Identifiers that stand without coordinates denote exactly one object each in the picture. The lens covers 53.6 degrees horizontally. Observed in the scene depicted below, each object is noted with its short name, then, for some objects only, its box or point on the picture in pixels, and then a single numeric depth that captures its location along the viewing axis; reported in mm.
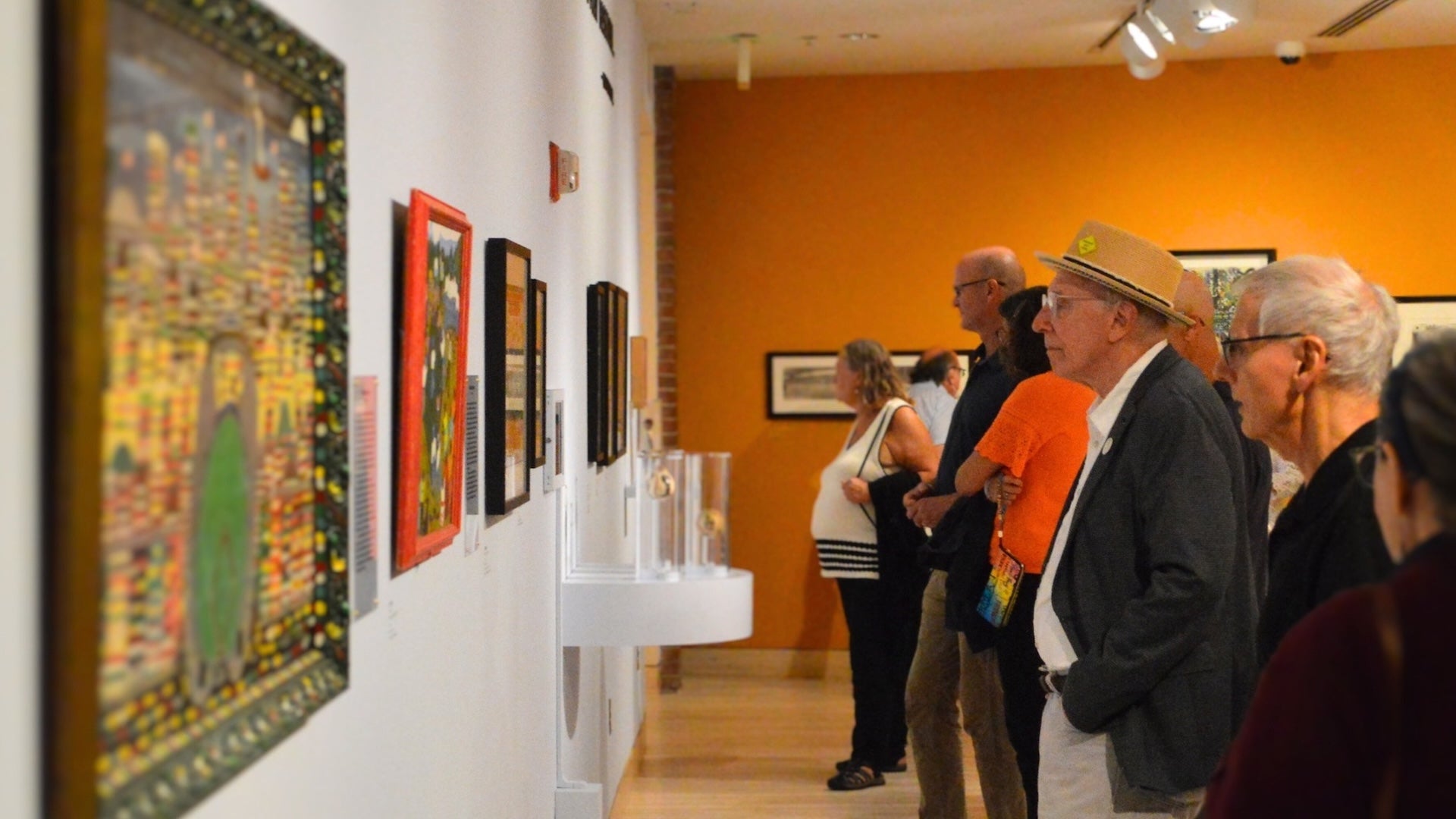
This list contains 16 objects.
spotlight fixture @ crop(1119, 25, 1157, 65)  6469
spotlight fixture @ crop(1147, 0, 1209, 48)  5949
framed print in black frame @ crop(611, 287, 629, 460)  4910
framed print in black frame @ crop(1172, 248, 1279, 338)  7680
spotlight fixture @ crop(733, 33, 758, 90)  6980
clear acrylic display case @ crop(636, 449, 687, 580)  3697
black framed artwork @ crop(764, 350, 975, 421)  7969
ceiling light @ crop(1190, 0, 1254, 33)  5684
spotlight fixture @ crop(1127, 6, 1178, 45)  6227
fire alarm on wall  3598
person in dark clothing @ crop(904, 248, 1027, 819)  3988
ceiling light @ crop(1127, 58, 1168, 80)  6669
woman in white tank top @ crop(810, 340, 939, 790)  5527
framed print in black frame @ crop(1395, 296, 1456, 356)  7602
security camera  7359
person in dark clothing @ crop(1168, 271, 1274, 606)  3215
